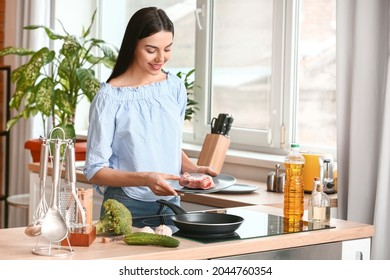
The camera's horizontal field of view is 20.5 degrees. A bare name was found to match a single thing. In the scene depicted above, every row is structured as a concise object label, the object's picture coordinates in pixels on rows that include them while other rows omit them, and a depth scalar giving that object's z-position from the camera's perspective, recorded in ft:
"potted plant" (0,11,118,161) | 20.56
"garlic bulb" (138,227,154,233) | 10.93
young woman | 12.91
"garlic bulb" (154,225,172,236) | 10.92
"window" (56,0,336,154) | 18.24
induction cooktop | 11.08
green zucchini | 10.34
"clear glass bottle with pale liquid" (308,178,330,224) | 12.12
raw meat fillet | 12.96
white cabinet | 11.98
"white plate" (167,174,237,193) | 12.86
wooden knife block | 16.68
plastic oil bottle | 12.18
